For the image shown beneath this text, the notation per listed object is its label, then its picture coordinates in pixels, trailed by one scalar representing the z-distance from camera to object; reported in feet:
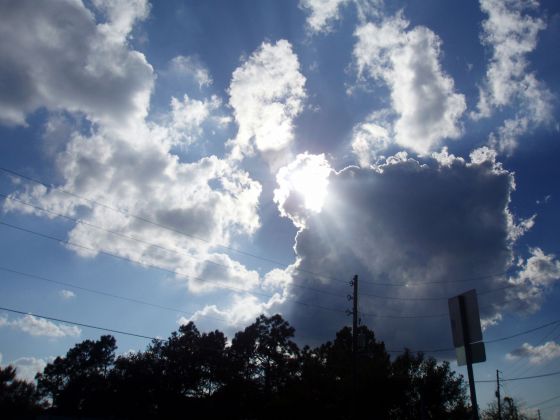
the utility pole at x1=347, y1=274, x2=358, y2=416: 84.47
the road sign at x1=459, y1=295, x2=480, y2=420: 18.30
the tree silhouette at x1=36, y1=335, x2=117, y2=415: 251.19
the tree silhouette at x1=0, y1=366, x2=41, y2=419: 202.08
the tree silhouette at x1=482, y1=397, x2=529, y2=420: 191.01
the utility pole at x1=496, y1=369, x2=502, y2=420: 166.97
